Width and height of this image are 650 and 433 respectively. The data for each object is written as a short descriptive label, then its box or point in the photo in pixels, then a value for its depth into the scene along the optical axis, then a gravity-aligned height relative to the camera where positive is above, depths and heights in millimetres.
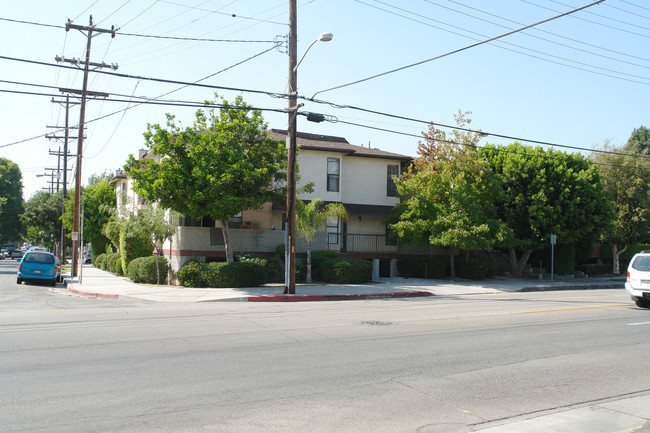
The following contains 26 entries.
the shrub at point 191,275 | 23328 -1401
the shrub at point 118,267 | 32719 -1609
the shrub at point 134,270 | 26441 -1410
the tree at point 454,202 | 26375 +2286
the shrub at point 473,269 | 29953 -1130
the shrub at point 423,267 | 29781 -1077
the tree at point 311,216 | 24391 +1320
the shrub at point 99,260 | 41394 -1579
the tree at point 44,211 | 52688 +2716
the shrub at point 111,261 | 35422 -1337
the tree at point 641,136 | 70144 +15396
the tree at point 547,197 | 29562 +2902
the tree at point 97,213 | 45094 +2269
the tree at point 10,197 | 76750 +5929
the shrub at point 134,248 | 29266 -405
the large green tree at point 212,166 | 21203 +3027
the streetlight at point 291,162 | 20625 +3132
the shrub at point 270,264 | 24281 -932
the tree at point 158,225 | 24469 +757
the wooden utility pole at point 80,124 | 27891 +5980
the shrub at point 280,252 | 26261 -377
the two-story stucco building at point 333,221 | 25969 +1495
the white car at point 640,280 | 17094 -880
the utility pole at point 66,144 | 39406 +7065
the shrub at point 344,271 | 25516 -1180
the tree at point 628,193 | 37188 +4009
